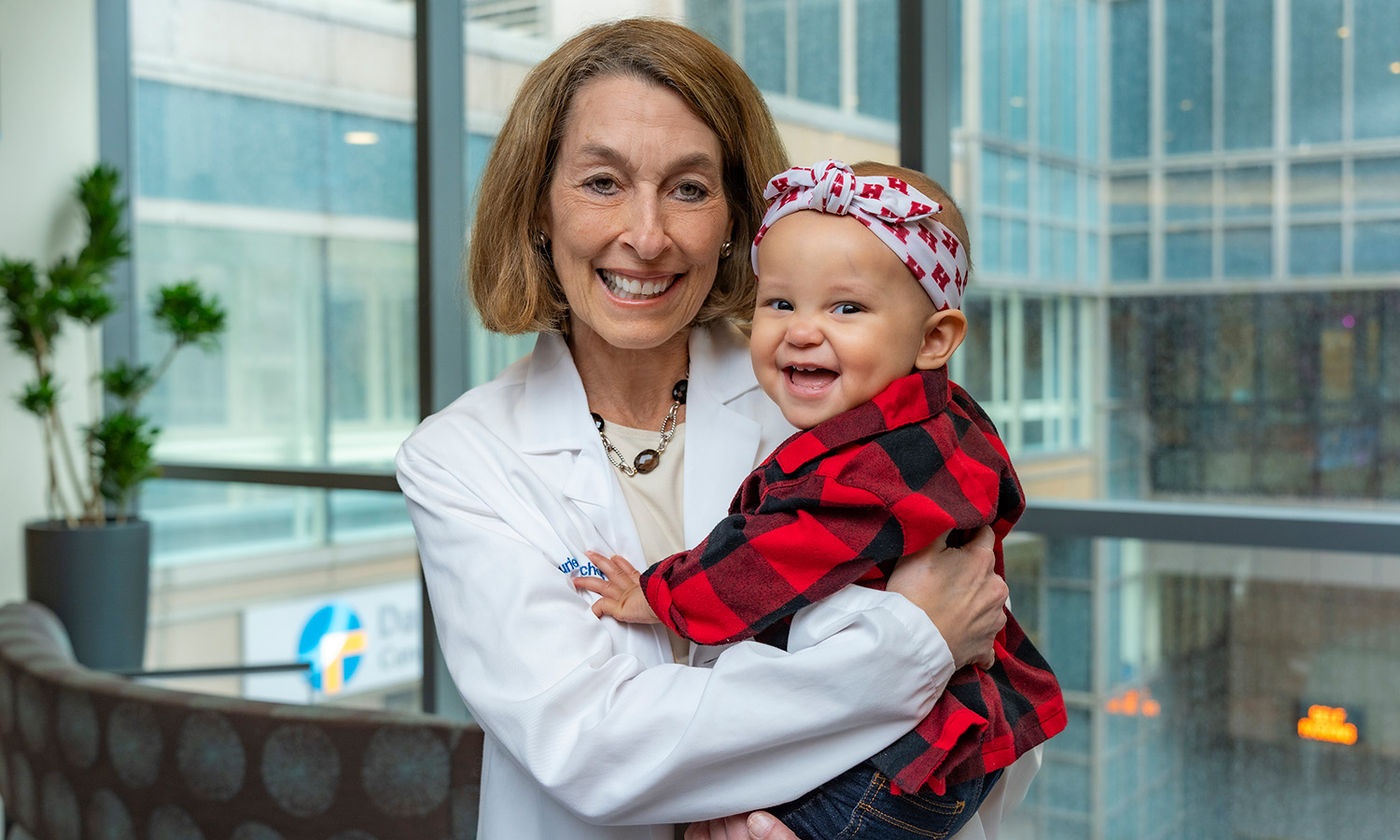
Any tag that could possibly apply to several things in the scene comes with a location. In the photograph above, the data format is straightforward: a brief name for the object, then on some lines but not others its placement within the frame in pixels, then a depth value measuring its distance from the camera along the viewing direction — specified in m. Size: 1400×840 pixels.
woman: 1.20
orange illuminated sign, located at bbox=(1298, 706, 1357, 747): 2.75
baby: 1.22
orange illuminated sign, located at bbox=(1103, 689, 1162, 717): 3.01
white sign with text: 4.69
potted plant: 4.71
